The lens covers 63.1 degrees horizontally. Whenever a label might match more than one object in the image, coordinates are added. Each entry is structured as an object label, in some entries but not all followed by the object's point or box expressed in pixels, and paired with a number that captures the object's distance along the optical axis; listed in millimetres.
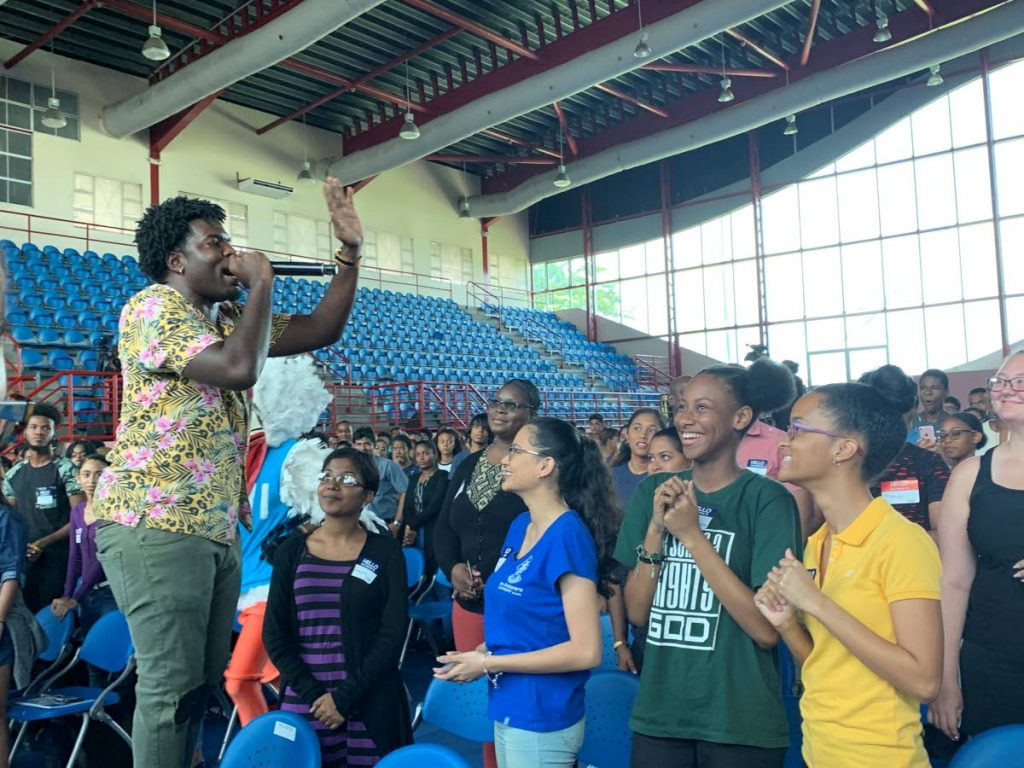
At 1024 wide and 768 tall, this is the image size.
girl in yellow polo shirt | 1711
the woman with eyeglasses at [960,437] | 4316
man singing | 1772
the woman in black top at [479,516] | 3494
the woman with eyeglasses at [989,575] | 2221
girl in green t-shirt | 1954
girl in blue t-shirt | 2127
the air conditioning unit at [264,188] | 16453
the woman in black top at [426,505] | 5344
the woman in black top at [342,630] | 2744
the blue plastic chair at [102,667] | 3512
